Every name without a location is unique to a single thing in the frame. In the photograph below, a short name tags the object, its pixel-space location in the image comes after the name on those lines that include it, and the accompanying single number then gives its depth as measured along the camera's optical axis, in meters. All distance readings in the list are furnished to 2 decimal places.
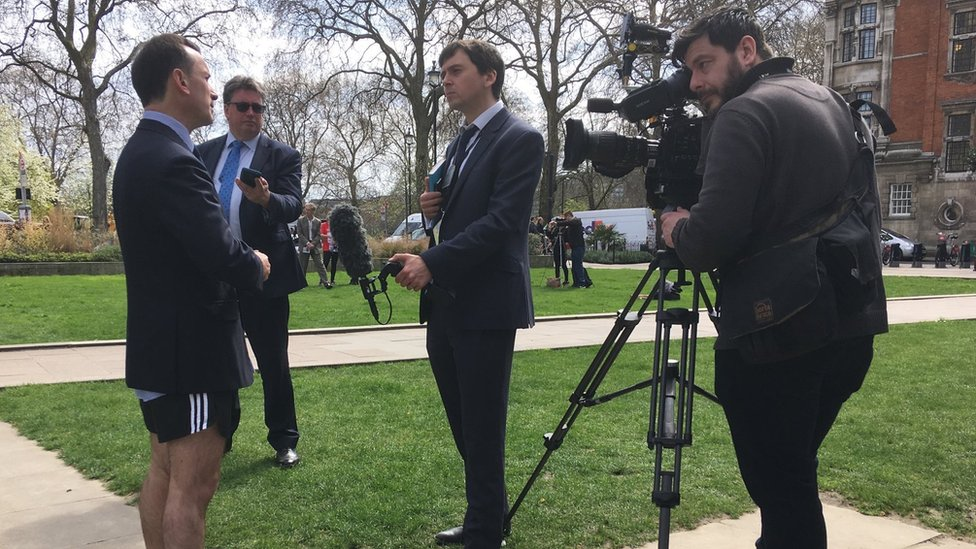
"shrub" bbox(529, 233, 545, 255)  28.08
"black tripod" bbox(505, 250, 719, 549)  2.38
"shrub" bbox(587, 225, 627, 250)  32.88
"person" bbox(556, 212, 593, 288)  17.23
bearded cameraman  2.06
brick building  38.38
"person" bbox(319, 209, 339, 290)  16.75
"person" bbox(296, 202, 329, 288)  16.75
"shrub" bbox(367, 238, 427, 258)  23.66
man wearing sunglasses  4.12
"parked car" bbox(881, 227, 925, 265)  32.12
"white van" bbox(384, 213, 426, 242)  27.71
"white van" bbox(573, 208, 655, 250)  37.64
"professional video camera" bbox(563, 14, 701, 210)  2.51
